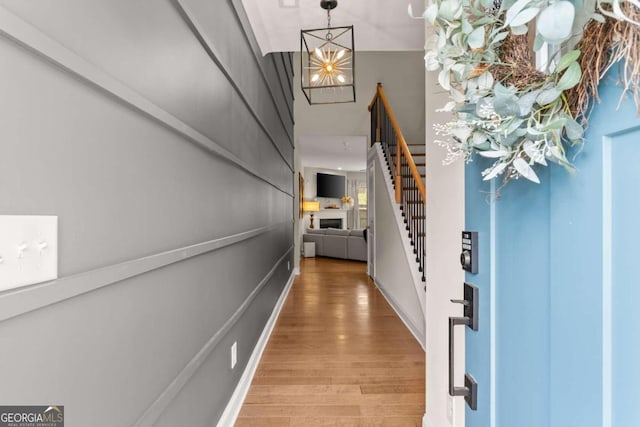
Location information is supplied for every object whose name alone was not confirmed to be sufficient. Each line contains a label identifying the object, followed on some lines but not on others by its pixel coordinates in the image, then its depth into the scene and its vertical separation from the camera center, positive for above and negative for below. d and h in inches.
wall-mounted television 490.6 +43.2
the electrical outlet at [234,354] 75.5 -32.9
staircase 144.5 +20.2
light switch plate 20.8 -2.5
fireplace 505.0 -14.0
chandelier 106.8 +54.6
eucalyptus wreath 18.2 +9.7
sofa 327.3 -30.6
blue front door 19.4 -5.6
